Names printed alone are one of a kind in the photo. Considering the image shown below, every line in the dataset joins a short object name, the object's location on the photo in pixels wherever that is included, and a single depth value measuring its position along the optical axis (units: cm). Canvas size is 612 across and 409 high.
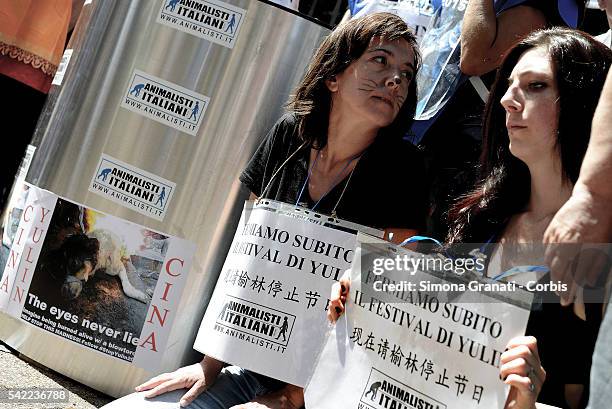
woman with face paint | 260
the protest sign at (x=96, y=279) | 297
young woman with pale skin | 177
